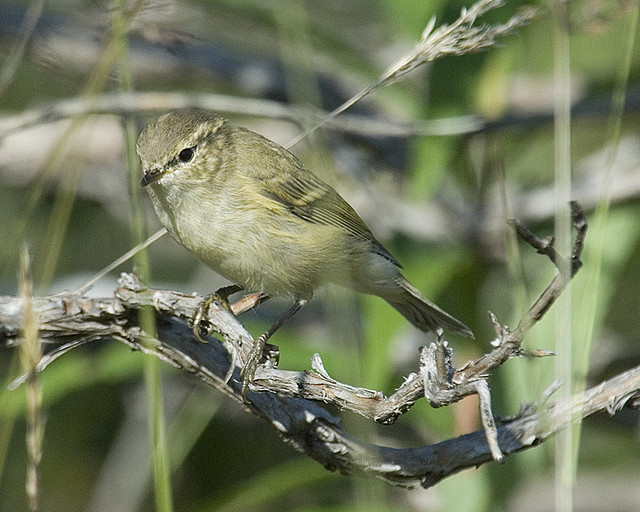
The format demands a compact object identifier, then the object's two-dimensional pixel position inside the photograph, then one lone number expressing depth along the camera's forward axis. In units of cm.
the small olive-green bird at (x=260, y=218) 375
